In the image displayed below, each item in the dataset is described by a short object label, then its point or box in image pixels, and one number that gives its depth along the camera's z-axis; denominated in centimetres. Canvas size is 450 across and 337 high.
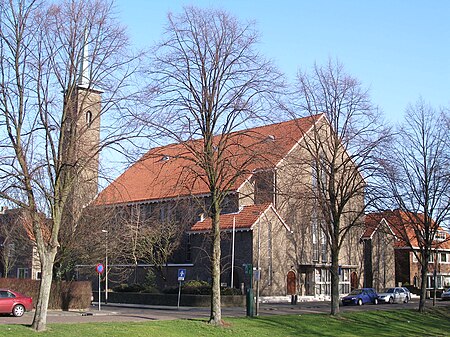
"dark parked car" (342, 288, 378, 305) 5012
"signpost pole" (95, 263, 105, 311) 3934
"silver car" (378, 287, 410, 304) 5334
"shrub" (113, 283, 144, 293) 5297
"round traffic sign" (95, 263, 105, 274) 3934
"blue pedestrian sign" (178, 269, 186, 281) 3956
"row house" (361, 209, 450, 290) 6347
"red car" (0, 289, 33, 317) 3093
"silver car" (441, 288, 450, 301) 5972
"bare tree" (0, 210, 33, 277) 4570
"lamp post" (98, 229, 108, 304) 4531
